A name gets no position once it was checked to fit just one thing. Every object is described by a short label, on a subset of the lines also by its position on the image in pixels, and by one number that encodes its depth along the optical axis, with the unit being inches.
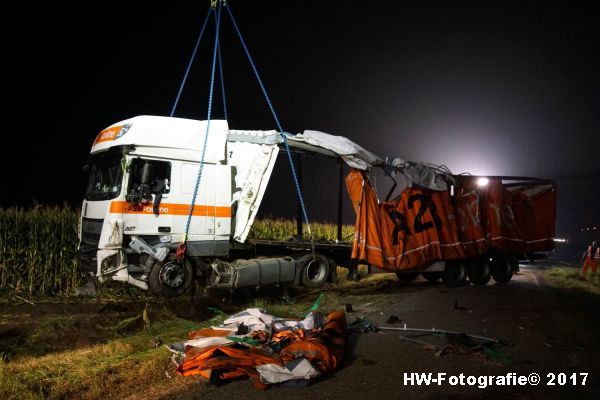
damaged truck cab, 345.7
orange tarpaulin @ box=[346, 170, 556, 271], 399.5
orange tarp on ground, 161.0
